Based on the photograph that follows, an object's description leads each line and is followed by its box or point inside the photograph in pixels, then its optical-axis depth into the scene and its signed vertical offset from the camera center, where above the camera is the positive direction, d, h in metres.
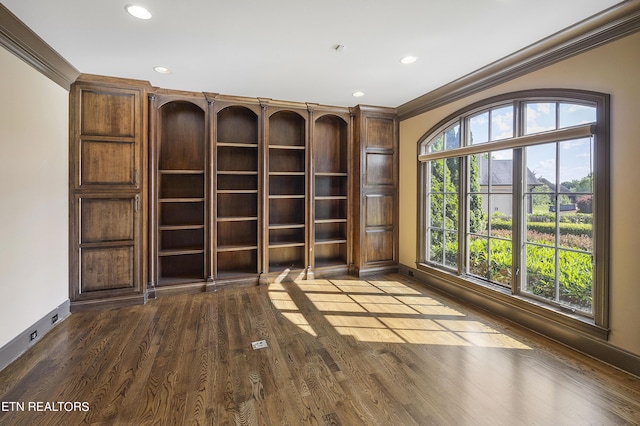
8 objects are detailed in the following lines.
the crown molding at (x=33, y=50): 2.31 +1.42
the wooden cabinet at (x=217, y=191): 3.56 +0.32
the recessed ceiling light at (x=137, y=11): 2.22 +1.50
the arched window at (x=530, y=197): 2.54 +0.17
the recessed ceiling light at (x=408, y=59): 3.03 +1.56
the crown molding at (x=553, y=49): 2.21 +1.45
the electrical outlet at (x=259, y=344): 2.70 -1.18
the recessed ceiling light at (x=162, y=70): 3.31 +1.58
